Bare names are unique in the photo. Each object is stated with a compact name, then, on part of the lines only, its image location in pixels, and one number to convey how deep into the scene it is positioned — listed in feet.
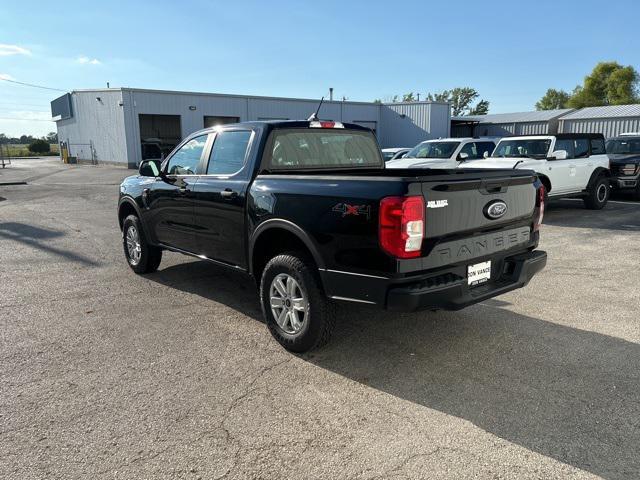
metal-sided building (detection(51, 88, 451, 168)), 106.01
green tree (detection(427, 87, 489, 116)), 354.70
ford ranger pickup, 10.90
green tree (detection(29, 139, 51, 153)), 222.07
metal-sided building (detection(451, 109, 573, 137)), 132.98
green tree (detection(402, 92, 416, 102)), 331.18
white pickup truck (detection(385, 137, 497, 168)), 41.50
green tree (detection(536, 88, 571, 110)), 298.35
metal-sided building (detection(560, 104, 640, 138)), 115.75
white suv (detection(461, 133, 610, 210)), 35.17
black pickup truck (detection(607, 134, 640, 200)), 44.47
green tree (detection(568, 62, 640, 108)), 210.38
